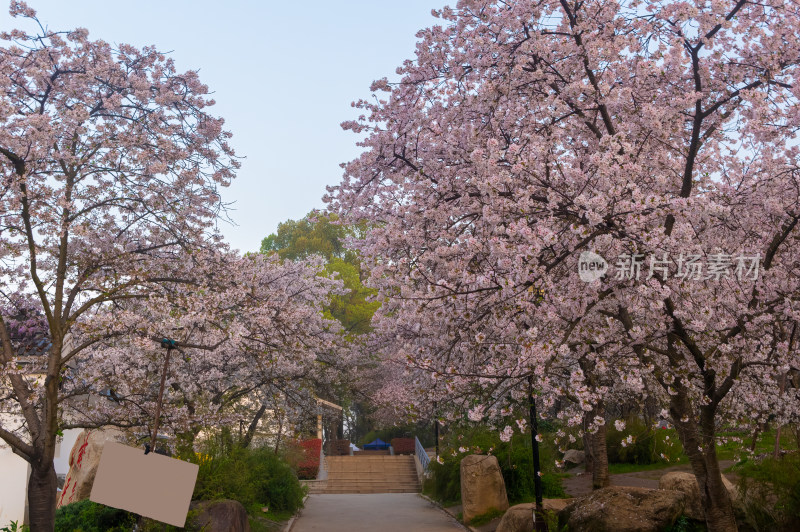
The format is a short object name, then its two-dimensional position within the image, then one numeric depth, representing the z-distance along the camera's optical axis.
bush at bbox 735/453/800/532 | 8.71
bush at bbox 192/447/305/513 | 11.61
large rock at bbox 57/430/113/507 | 12.79
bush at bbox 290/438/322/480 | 27.25
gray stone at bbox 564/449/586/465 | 23.38
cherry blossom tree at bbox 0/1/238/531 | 8.11
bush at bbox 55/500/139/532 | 9.68
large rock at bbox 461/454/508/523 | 15.44
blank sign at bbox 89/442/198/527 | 3.75
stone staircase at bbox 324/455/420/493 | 27.92
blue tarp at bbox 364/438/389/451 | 42.84
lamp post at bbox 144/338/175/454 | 5.72
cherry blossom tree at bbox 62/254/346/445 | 8.94
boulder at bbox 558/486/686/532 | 9.66
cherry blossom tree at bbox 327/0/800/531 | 7.03
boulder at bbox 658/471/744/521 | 10.01
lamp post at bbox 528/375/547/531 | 10.95
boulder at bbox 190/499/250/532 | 10.09
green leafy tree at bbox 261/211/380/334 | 45.59
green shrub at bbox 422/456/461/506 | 19.30
